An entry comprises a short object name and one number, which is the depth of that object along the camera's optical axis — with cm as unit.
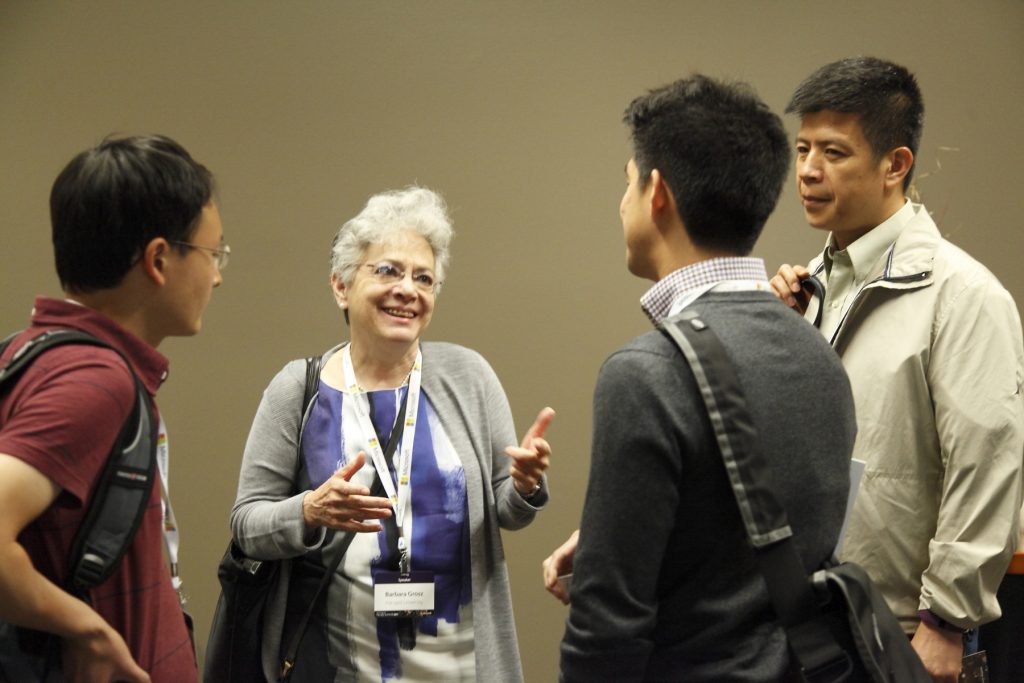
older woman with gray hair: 218
